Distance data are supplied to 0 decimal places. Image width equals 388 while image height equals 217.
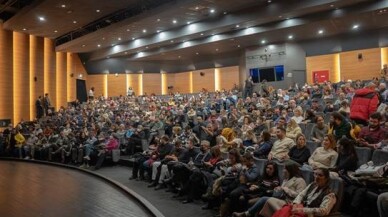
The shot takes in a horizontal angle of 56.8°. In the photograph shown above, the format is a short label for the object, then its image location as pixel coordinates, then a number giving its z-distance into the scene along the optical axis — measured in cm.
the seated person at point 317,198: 323
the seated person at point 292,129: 587
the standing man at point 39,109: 1666
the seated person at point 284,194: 370
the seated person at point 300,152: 473
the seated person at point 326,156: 429
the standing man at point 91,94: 2114
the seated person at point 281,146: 514
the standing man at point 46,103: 1683
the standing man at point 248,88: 1563
